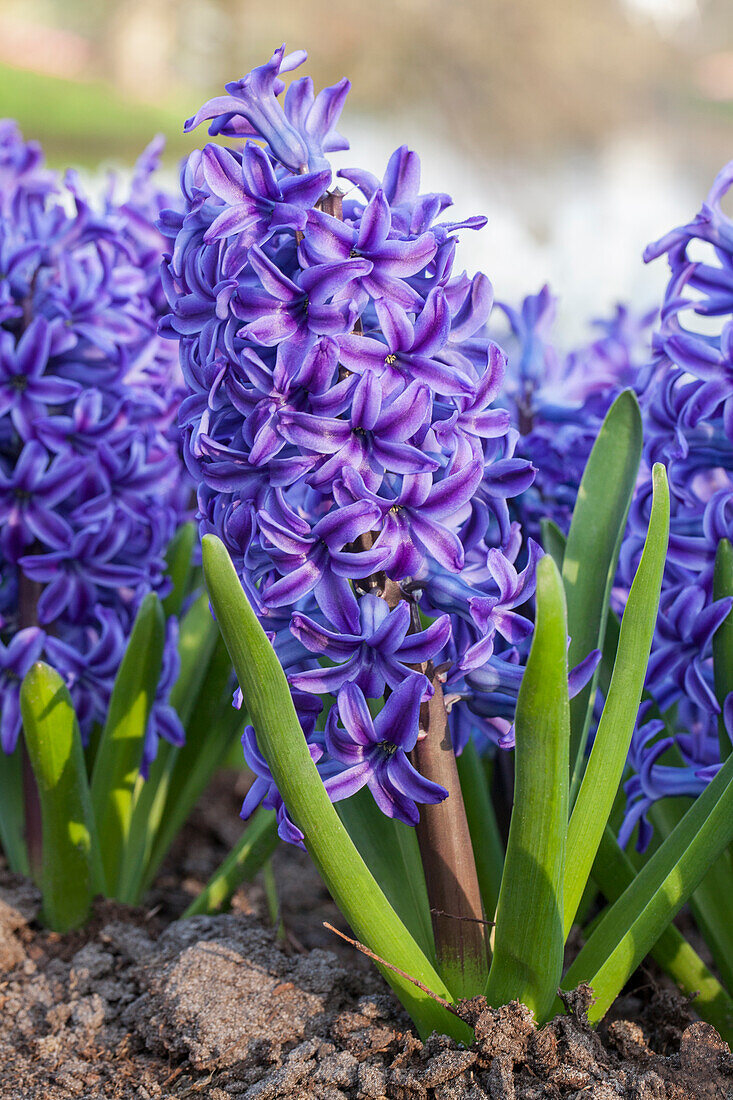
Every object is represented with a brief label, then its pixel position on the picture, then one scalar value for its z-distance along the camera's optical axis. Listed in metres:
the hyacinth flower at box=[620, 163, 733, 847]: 0.86
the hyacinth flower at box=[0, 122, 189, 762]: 0.95
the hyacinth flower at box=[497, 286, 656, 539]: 0.95
